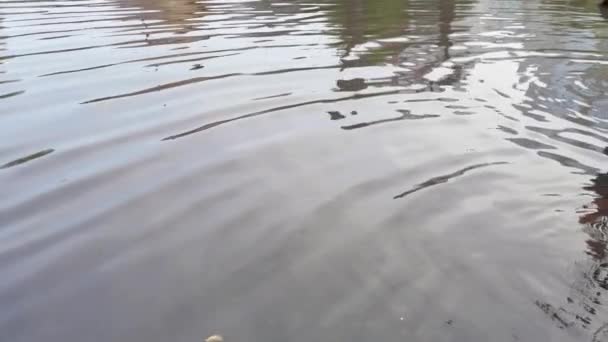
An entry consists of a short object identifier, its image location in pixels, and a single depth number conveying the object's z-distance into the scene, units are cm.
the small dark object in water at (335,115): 674
